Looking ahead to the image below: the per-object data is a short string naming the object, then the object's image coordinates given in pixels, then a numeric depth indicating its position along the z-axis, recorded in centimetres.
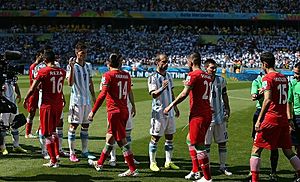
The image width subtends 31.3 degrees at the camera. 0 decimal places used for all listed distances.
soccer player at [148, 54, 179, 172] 1049
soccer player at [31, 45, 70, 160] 1161
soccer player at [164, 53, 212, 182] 920
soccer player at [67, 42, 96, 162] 1123
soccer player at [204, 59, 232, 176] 1035
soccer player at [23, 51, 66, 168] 1024
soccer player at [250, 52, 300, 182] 864
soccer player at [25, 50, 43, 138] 1287
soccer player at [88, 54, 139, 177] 975
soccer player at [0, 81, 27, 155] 1240
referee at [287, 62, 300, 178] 969
